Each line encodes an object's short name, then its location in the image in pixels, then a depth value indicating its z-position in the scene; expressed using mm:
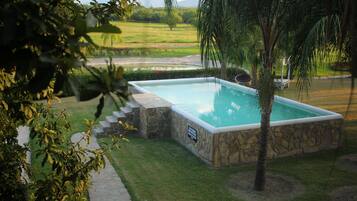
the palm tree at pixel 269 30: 5305
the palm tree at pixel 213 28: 5781
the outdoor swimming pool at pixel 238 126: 8367
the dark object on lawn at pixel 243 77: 19622
